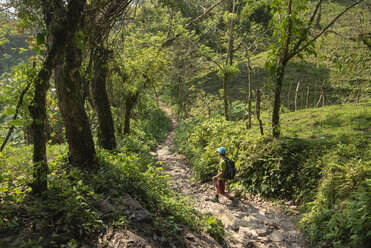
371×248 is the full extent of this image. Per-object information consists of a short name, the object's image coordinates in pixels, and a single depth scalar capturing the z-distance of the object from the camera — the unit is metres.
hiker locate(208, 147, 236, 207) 6.25
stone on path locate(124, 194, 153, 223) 3.67
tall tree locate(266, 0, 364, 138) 5.81
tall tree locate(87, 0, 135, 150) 7.13
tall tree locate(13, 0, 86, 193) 2.98
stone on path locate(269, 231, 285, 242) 4.60
